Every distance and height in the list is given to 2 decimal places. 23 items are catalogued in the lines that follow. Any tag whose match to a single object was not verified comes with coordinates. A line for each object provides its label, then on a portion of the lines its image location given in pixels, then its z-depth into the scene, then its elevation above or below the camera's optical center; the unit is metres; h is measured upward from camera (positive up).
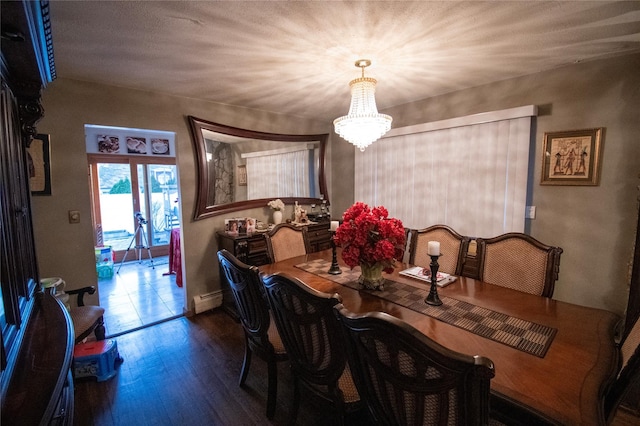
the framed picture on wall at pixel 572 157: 2.32 +0.24
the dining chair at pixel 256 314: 1.62 -0.78
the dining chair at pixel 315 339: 1.24 -0.73
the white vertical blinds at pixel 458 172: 2.69 +0.15
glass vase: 1.82 -0.58
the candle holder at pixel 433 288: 1.62 -0.58
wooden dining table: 0.90 -0.67
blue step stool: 2.10 -1.28
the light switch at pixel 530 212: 2.67 -0.25
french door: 5.28 -0.30
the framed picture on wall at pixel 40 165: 2.29 +0.19
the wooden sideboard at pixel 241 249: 3.05 -0.68
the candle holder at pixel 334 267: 2.18 -0.63
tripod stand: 5.42 -1.05
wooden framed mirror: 3.17 +0.25
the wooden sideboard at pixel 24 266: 0.78 -0.32
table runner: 1.22 -0.66
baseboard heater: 3.18 -1.29
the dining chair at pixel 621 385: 0.87 -0.63
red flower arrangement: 1.74 -0.33
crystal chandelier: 2.12 +0.52
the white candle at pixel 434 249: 1.62 -0.36
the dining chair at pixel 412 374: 0.80 -0.60
